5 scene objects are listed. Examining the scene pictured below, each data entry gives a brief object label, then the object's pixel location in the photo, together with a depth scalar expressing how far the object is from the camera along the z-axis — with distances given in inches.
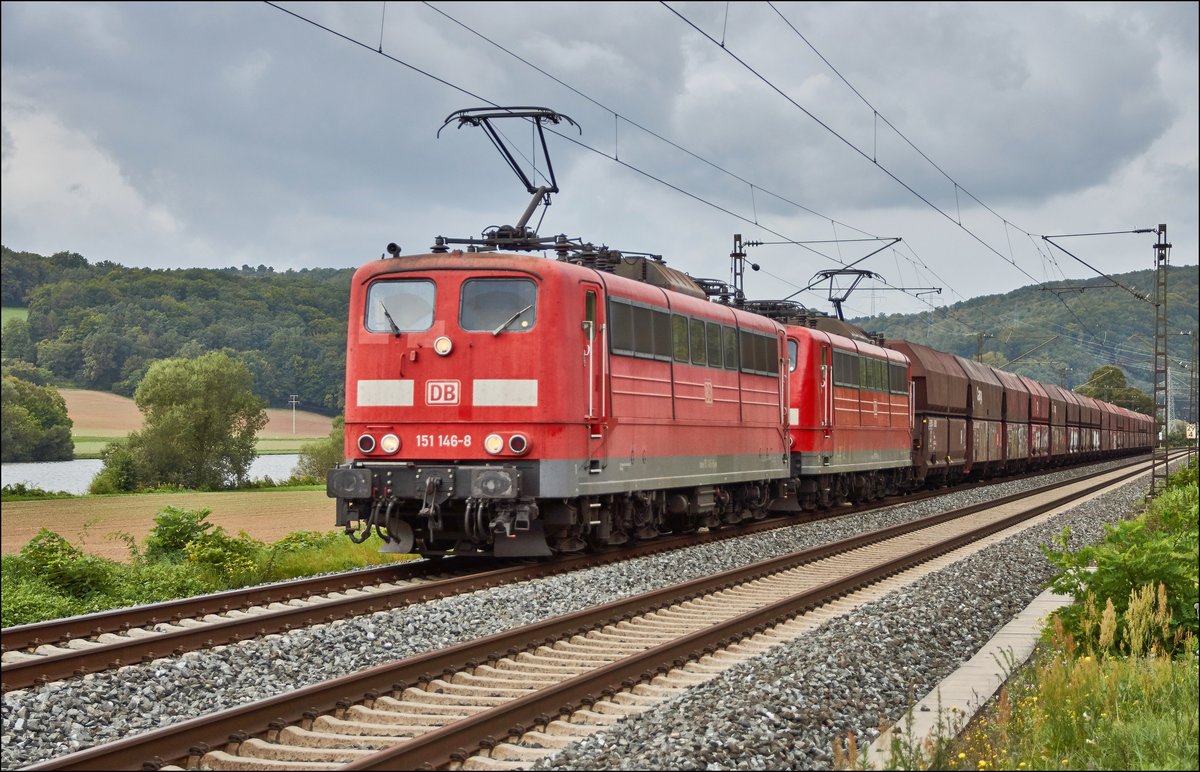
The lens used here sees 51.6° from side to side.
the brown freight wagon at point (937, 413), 1360.7
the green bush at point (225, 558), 620.1
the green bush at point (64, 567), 570.6
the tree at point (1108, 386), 5807.1
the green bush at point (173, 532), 717.9
